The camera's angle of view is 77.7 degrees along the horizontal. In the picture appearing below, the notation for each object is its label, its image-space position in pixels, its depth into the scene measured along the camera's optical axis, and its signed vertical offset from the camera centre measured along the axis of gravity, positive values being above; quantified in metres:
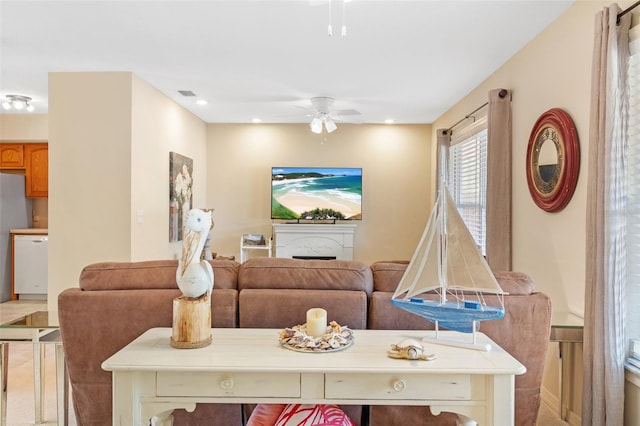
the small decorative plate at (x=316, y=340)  1.46 -0.50
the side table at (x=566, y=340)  2.07 -0.67
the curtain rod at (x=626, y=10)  1.88 +0.97
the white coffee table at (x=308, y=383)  1.33 -0.60
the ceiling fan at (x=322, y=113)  4.62 +1.17
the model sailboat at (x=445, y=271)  1.58 -0.25
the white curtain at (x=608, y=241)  1.84 -0.14
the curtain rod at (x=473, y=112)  3.37 +1.03
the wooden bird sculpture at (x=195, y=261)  1.54 -0.21
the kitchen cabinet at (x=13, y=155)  5.71 +0.75
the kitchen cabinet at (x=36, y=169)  5.73 +0.55
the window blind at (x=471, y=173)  4.20 +0.44
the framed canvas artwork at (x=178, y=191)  4.65 +0.22
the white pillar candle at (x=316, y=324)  1.55 -0.45
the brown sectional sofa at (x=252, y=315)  1.77 -0.48
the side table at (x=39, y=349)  1.90 -0.73
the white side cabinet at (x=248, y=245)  5.93 -0.55
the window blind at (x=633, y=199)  1.92 +0.06
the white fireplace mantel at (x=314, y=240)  5.95 -0.47
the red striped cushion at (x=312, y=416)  1.59 -0.84
